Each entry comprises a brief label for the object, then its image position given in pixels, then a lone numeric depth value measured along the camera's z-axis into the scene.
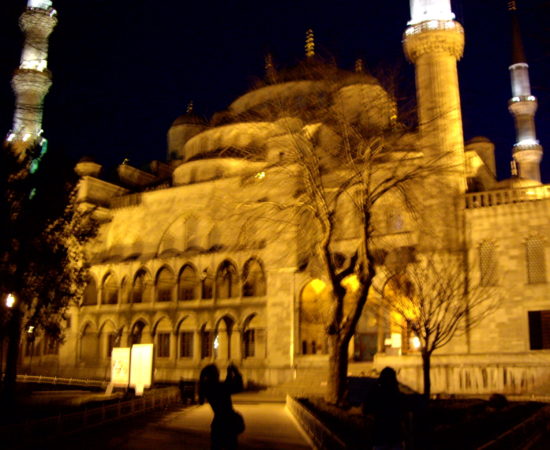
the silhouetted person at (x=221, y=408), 6.93
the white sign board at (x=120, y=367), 18.31
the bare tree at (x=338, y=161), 15.20
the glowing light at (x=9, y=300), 17.52
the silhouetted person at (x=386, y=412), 6.35
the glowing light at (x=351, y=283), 30.43
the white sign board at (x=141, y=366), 17.84
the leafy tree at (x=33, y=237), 13.75
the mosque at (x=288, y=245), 24.08
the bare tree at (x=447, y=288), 23.41
